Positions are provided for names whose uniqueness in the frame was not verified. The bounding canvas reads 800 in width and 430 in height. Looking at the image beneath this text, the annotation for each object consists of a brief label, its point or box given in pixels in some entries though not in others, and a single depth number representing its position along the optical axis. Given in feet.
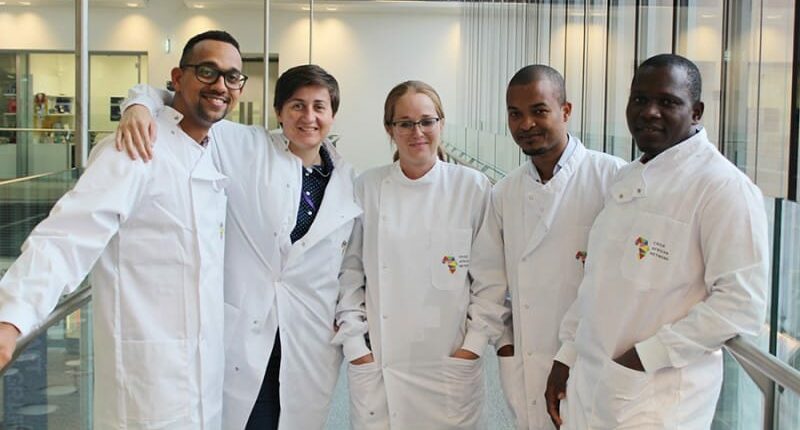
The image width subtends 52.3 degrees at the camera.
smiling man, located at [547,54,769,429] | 5.92
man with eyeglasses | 6.50
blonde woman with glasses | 8.79
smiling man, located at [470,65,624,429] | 8.15
